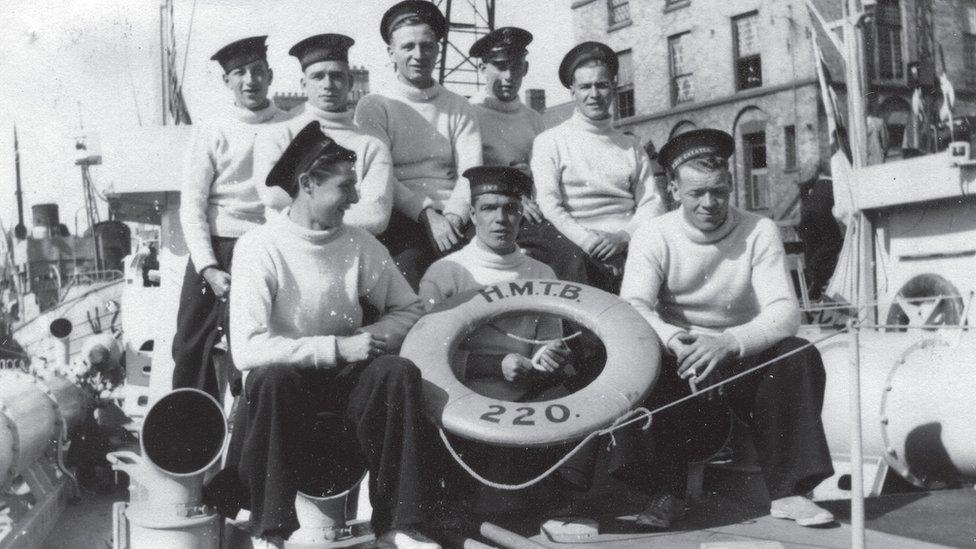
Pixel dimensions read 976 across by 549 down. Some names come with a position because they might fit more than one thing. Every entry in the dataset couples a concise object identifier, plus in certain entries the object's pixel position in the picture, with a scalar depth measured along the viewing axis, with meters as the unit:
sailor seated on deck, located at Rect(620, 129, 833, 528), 3.57
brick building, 20.73
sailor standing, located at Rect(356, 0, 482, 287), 4.74
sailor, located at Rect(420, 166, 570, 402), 3.82
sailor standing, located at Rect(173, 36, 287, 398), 4.74
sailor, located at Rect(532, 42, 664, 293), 4.81
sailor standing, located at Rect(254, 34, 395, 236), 4.46
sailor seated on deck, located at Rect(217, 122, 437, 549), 3.40
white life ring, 3.43
